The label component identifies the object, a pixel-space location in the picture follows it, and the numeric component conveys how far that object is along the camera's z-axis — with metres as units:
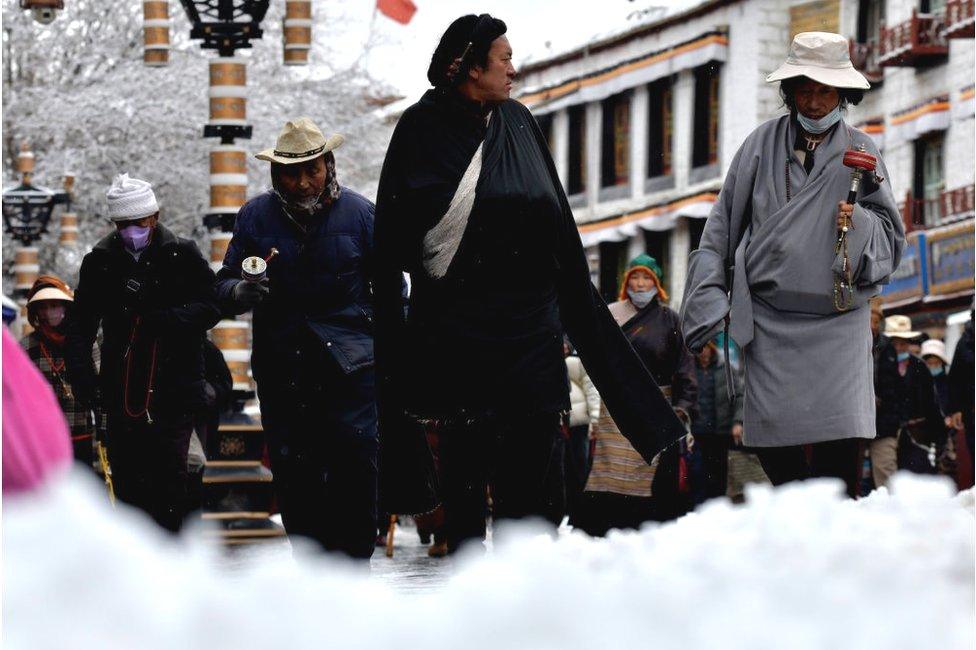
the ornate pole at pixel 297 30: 20.81
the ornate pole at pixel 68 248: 38.06
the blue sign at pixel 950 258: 39.12
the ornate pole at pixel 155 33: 22.61
